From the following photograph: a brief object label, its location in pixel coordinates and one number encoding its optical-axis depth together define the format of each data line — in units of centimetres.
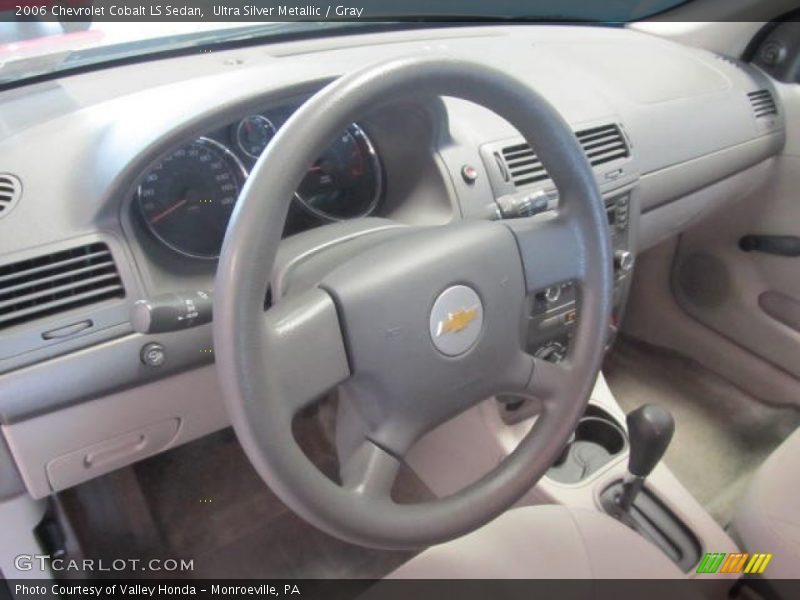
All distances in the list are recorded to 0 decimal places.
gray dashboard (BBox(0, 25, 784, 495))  78
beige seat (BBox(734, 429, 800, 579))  103
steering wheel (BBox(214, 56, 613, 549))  58
